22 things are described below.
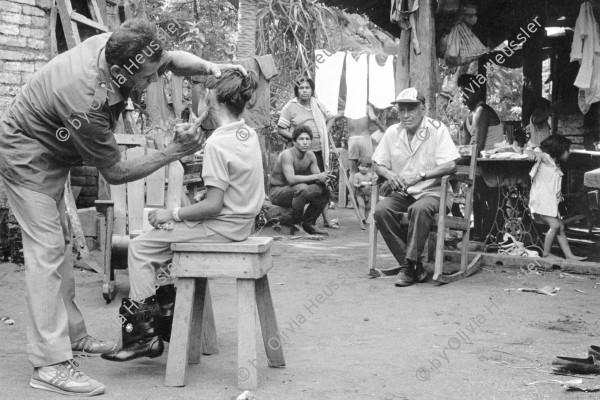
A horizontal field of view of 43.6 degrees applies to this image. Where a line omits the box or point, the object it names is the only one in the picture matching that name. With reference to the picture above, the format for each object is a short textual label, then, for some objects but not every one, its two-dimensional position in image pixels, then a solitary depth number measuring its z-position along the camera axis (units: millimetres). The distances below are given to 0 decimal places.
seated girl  3926
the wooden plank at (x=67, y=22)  8078
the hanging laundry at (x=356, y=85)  13008
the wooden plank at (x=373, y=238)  7211
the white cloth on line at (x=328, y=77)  12992
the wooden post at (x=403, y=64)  8633
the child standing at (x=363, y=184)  11734
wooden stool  3824
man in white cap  6852
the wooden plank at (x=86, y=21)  8297
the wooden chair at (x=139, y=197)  6512
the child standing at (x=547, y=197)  7969
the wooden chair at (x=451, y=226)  6840
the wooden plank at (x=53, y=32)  7855
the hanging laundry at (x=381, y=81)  13031
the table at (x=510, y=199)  8289
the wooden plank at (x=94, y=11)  9000
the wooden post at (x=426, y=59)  8266
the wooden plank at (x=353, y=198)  11325
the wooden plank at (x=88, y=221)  8109
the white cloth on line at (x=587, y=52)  8711
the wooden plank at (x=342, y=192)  15109
